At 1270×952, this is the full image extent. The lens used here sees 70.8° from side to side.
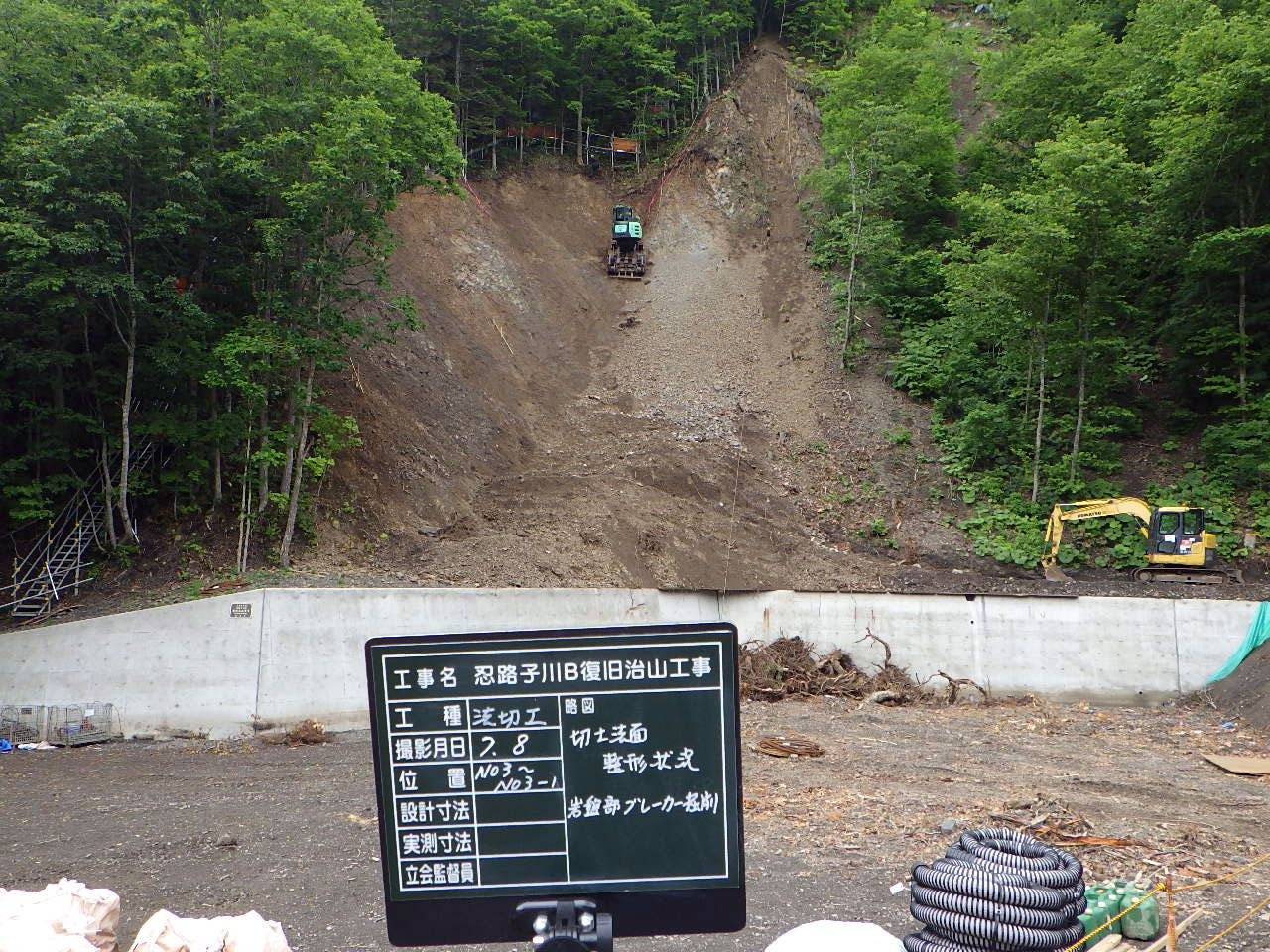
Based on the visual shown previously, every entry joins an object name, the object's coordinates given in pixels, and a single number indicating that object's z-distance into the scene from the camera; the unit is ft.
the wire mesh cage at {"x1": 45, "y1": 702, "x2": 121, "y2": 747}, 43.29
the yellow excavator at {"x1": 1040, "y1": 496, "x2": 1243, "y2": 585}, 54.80
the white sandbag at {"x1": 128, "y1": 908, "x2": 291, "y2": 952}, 12.52
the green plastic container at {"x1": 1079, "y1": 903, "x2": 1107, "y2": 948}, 17.75
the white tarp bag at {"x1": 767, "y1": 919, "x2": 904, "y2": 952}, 12.91
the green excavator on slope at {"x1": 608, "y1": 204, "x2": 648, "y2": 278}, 112.88
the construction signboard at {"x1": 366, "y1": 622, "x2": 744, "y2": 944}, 8.91
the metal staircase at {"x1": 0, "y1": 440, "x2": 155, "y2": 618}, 49.80
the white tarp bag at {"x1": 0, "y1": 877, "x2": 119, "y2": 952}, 13.07
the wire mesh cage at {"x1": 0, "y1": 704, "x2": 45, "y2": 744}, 43.32
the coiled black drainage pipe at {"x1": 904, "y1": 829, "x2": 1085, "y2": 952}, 13.42
